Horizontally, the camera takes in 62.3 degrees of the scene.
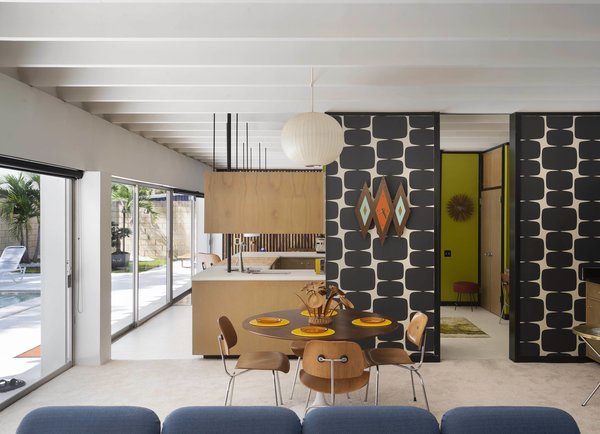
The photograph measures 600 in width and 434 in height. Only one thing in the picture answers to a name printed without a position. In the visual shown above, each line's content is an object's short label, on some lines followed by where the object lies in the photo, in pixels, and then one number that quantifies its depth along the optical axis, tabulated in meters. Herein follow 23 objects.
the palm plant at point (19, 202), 4.31
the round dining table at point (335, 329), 3.56
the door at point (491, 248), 8.36
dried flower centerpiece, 3.91
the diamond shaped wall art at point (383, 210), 5.70
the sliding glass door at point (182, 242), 9.95
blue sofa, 1.93
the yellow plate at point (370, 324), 3.90
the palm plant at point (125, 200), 6.86
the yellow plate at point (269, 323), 3.88
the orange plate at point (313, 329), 3.66
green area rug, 6.89
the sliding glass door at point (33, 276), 4.34
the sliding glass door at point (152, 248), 7.95
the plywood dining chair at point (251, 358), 3.89
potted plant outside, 6.81
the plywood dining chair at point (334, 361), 3.29
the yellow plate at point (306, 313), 4.26
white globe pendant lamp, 3.74
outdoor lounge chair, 4.23
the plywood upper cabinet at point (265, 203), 5.98
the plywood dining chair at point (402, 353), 4.03
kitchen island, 5.77
